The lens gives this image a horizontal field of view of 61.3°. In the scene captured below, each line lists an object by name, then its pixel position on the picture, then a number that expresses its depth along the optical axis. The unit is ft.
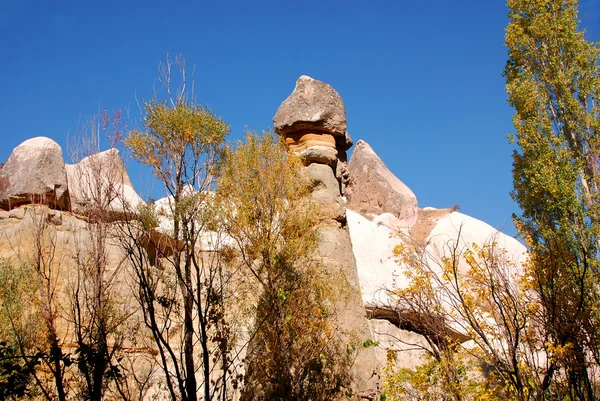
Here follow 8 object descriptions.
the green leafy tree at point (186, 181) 25.82
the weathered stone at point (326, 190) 32.59
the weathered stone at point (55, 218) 38.06
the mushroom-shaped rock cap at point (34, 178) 40.29
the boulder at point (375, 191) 80.07
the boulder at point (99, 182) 32.60
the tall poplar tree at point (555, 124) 31.53
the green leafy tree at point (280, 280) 26.27
